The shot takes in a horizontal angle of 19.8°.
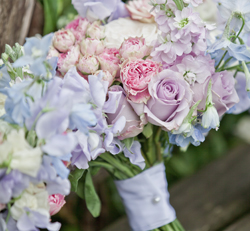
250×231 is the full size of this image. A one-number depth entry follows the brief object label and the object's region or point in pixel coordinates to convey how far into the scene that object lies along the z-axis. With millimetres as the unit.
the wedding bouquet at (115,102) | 674
